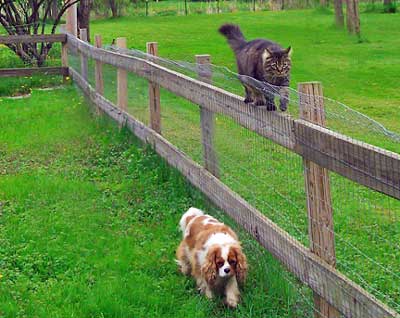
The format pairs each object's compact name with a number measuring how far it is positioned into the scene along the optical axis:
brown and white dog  5.06
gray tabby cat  5.05
